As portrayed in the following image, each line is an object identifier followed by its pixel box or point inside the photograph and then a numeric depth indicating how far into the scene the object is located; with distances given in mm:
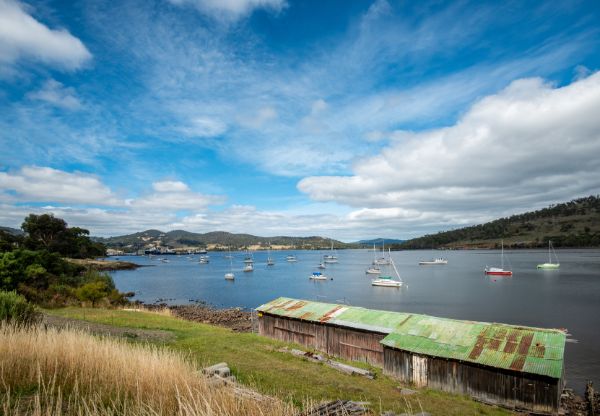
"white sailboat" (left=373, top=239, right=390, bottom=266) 151525
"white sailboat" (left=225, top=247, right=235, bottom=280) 103000
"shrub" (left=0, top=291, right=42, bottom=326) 15016
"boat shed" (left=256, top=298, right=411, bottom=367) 24797
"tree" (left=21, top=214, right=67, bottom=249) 89406
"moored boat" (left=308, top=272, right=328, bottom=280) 96438
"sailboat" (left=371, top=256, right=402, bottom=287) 81294
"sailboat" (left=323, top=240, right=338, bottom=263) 185500
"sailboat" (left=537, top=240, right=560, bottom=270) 105188
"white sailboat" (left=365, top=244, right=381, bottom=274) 112312
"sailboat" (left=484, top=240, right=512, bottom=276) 94875
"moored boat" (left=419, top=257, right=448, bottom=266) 151500
